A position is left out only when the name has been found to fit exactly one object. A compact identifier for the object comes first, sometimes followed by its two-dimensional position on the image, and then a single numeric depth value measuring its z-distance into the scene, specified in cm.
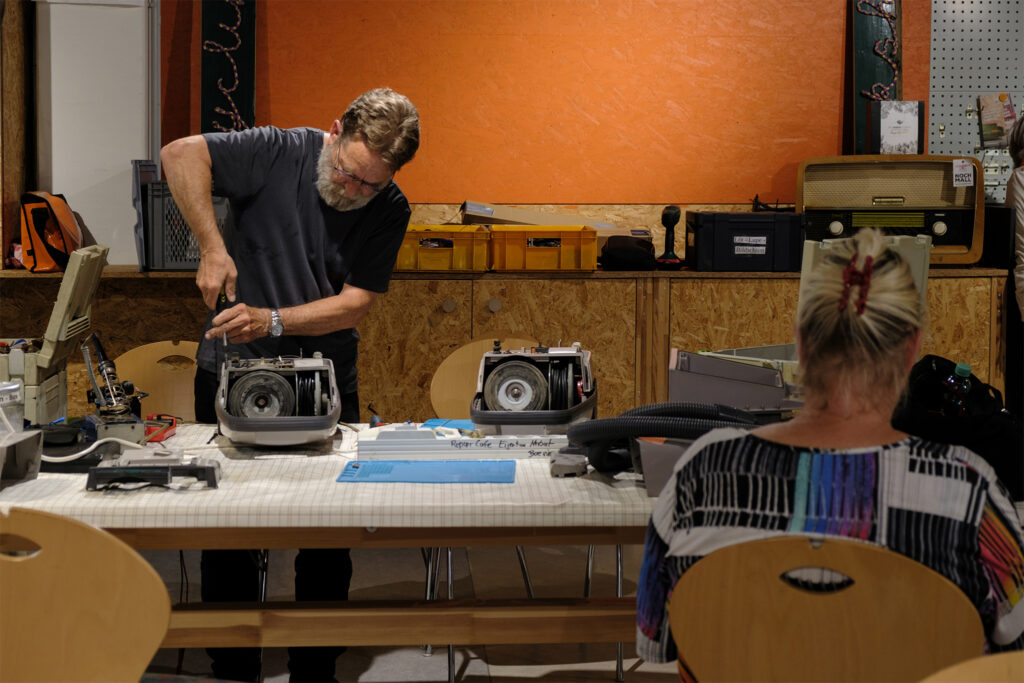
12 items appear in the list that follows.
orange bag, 415
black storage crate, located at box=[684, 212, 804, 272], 442
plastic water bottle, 254
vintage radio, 452
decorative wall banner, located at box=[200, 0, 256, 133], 467
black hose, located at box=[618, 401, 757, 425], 203
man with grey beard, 262
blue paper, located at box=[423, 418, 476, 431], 257
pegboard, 501
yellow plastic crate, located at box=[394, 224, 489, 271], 434
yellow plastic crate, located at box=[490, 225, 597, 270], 436
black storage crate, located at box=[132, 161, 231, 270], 417
